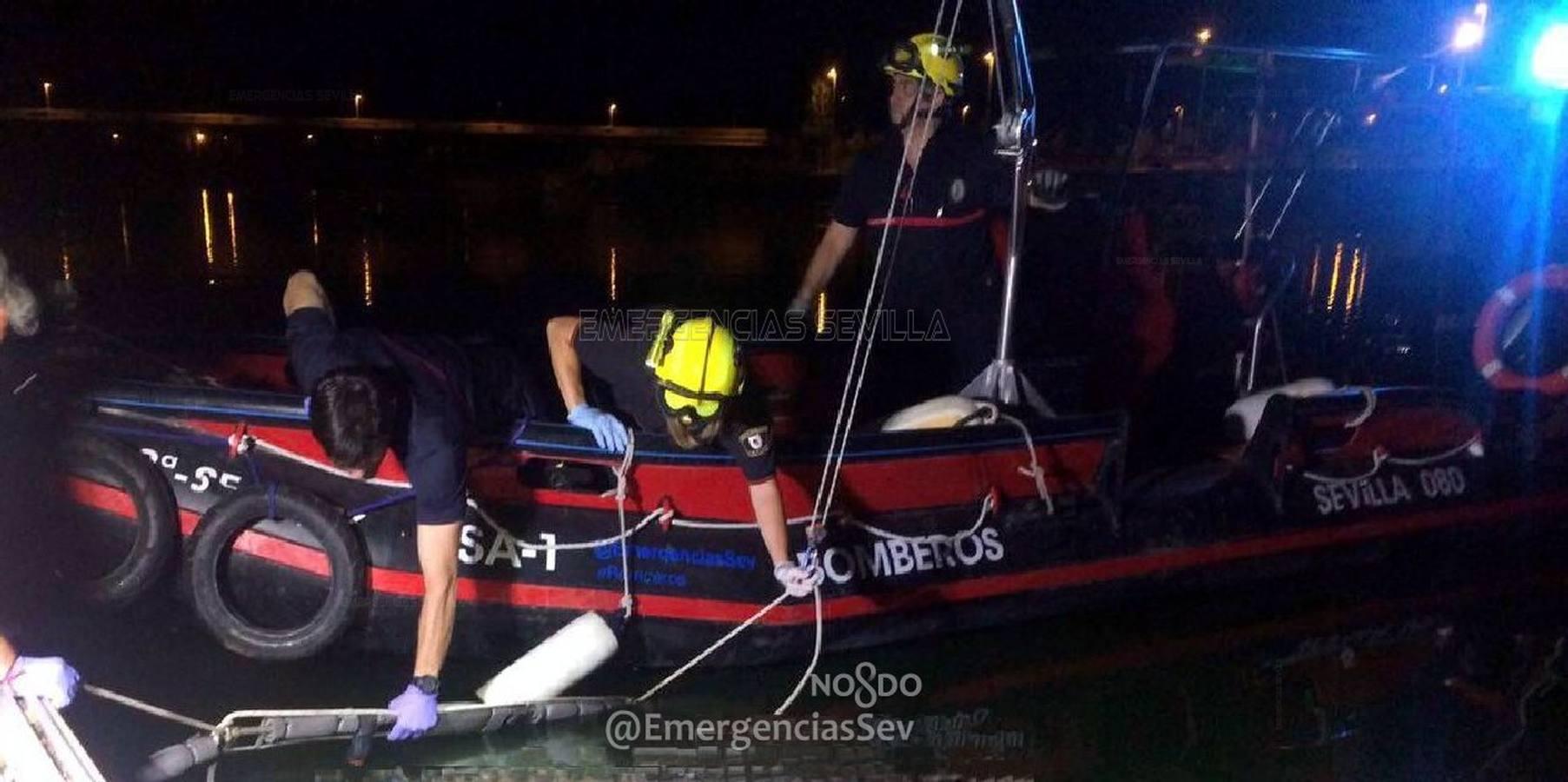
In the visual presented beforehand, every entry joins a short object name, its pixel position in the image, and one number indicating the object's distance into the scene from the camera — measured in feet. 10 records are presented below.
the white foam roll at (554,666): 11.24
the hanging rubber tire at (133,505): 10.98
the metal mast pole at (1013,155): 12.60
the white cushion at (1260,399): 15.57
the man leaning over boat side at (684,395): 10.57
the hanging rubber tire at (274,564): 11.05
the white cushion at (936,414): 13.29
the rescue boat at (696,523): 11.14
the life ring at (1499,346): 15.94
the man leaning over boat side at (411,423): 9.46
